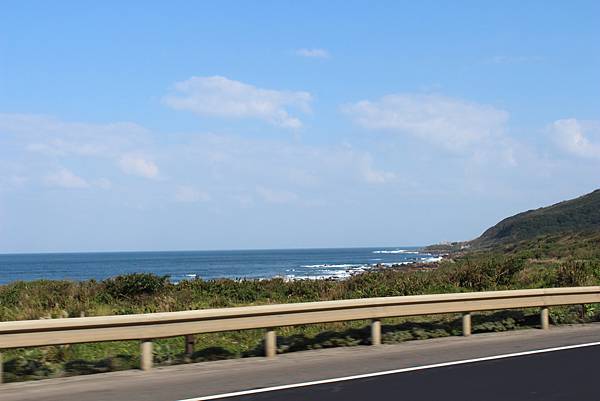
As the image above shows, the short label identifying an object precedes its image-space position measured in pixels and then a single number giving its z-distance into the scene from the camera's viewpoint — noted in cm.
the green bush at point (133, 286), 2350
